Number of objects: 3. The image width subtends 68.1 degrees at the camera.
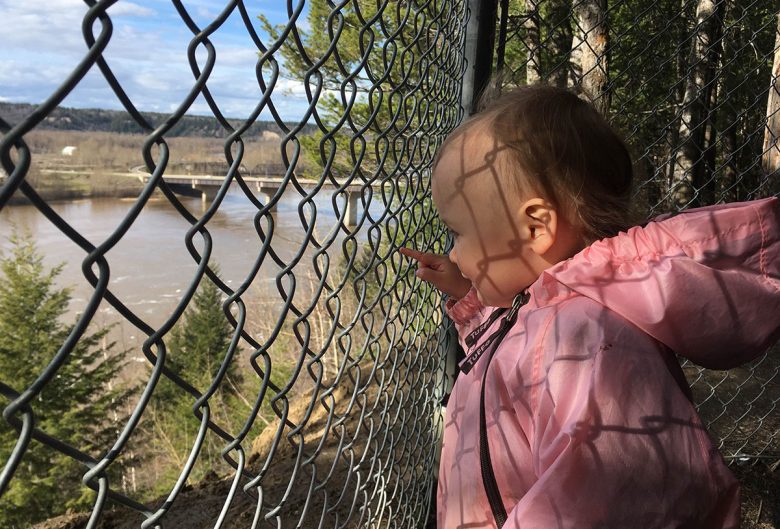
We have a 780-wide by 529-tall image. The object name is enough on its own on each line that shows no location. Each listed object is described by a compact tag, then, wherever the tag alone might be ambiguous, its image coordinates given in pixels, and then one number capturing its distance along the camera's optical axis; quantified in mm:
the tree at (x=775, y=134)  3704
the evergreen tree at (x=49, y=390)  20373
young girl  346
